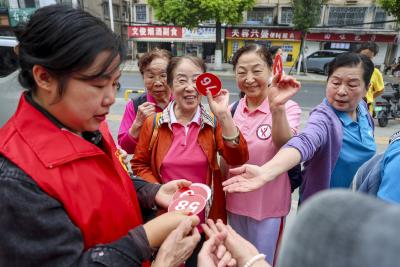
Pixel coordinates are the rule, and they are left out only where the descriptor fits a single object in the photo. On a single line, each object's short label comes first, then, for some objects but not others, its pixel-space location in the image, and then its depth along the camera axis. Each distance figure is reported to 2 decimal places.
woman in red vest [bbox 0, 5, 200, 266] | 0.76
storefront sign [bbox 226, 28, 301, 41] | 20.27
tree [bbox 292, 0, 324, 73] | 14.14
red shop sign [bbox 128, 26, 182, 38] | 20.83
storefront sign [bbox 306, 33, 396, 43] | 19.41
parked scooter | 6.06
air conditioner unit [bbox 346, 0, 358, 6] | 19.26
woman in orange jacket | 1.66
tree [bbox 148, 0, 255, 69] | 14.03
